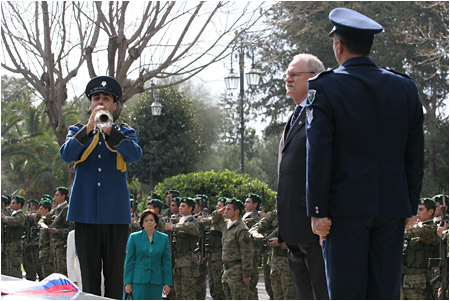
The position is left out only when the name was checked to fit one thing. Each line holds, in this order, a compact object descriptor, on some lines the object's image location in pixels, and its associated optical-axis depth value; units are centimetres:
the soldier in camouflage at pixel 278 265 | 978
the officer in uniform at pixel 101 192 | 468
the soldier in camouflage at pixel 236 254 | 1012
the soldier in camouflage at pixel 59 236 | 1199
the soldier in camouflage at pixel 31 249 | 1476
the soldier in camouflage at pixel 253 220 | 1051
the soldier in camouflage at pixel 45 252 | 1302
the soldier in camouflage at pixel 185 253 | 1102
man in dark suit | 397
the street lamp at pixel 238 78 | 1655
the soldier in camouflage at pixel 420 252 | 933
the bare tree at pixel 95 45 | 1044
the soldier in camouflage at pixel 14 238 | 1459
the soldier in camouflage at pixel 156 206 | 1157
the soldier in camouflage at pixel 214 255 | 1170
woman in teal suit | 826
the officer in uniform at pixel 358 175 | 341
